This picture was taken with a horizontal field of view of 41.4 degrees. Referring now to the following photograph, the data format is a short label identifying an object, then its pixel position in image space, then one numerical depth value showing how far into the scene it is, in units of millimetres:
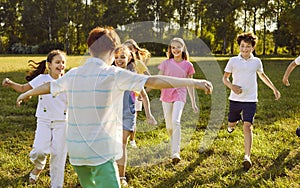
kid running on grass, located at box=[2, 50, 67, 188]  4258
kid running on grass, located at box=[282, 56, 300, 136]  5812
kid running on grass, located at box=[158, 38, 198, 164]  5316
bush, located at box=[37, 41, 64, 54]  46750
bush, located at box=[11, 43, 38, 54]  47469
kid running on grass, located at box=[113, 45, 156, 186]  4539
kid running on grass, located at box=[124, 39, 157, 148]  4950
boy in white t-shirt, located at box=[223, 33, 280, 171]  5184
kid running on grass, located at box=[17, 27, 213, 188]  2789
